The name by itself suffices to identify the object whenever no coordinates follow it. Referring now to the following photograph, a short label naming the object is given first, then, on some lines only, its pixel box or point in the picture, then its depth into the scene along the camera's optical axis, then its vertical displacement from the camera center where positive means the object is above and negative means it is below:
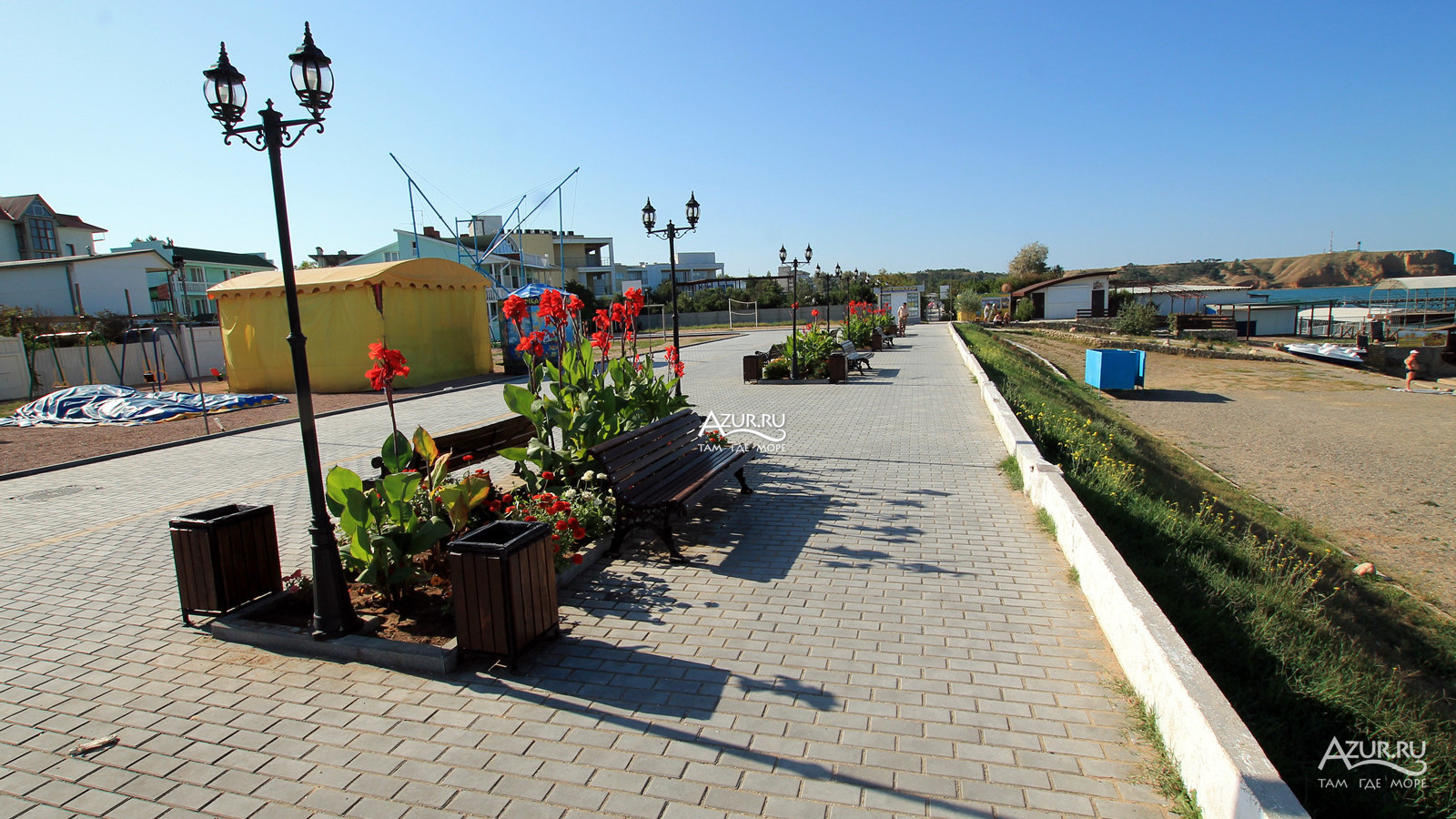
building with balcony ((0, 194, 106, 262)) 40.88 +7.18
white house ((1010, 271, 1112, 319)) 52.62 +0.42
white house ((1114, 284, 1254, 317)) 58.12 +0.05
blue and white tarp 13.30 -1.11
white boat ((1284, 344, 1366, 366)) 32.38 -2.98
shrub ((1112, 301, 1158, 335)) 42.81 -1.32
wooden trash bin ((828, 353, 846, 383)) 16.09 -1.22
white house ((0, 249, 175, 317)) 27.44 +2.68
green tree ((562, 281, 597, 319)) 48.58 +2.21
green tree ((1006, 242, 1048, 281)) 88.77 +5.25
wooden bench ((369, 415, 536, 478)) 5.73 -0.94
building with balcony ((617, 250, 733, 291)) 85.56 +6.64
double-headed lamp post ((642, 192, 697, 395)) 11.73 +1.60
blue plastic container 22.59 -2.17
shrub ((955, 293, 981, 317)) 54.53 +0.19
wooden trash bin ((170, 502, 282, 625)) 4.14 -1.24
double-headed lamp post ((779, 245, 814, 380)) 16.31 -1.11
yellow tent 17.14 +0.38
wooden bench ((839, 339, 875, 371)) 17.95 -1.14
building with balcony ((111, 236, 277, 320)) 39.91 +4.76
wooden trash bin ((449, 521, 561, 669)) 3.52 -1.29
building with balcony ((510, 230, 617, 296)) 72.75 +7.37
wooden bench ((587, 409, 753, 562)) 5.05 -1.20
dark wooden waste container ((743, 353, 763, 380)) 16.64 -1.16
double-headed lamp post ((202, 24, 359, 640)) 3.76 +0.34
